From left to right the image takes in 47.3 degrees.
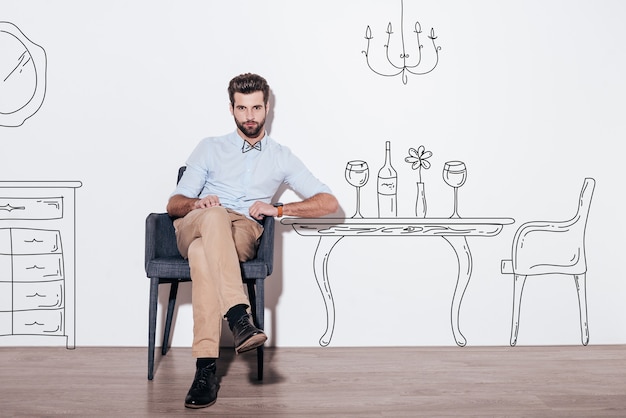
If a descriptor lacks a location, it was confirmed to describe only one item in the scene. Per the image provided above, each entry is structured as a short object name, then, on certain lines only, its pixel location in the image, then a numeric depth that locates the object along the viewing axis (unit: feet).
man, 8.96
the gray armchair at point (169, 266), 9.71
